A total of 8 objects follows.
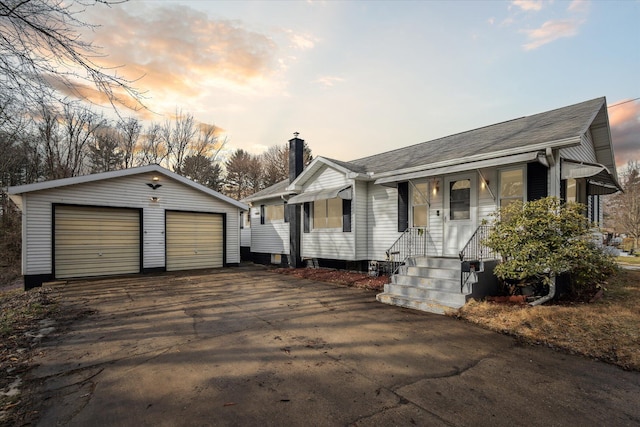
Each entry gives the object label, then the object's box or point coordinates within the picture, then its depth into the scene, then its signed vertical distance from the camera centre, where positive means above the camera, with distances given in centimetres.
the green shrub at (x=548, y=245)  525 -55
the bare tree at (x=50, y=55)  346 +210
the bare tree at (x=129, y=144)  2431 +638
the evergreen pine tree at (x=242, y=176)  3284 +483
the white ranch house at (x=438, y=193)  629 +72
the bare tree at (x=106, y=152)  2252 +537
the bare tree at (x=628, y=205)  2303 +97
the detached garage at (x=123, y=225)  957 -33
